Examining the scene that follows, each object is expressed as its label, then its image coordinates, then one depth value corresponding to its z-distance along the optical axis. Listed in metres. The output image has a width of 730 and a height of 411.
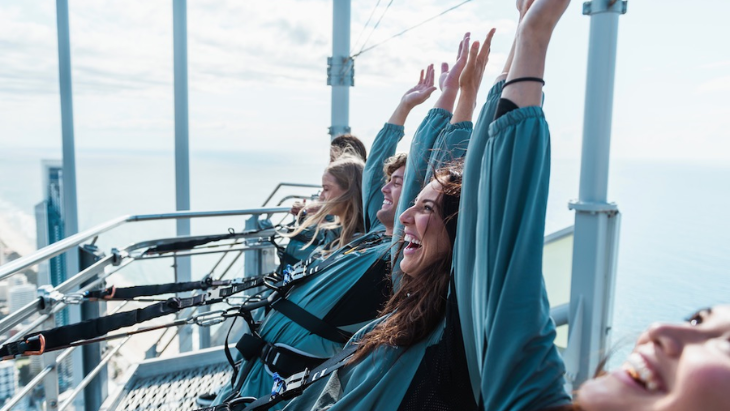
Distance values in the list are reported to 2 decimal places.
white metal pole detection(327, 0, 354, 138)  3.25
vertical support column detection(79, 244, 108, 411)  1.86
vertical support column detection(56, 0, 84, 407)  3.65
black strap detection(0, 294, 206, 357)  1.23
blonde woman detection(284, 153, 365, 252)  2.00
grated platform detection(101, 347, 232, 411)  2.00
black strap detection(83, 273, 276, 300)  1.67
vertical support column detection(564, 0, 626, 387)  1.91
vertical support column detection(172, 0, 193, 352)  3.79
